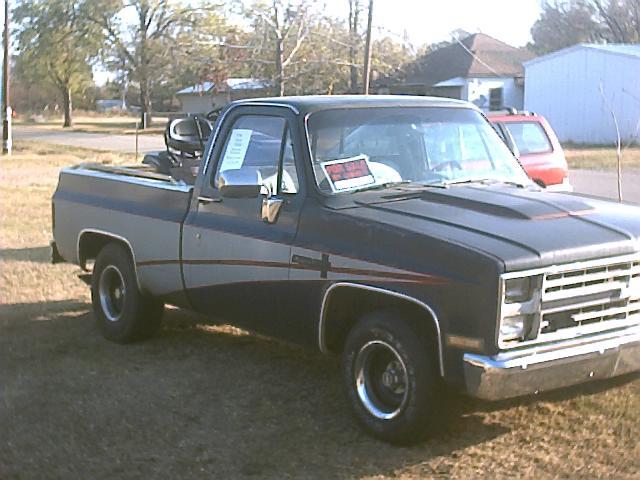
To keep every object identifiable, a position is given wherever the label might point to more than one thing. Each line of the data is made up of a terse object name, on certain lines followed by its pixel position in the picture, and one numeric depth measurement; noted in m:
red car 11.01
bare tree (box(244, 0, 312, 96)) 36.81
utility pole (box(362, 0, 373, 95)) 25.84
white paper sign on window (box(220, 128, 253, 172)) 6.24
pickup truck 4.61
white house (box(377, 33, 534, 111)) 47.31
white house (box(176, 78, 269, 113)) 43.94
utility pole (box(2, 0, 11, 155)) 30.30
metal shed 37.75
